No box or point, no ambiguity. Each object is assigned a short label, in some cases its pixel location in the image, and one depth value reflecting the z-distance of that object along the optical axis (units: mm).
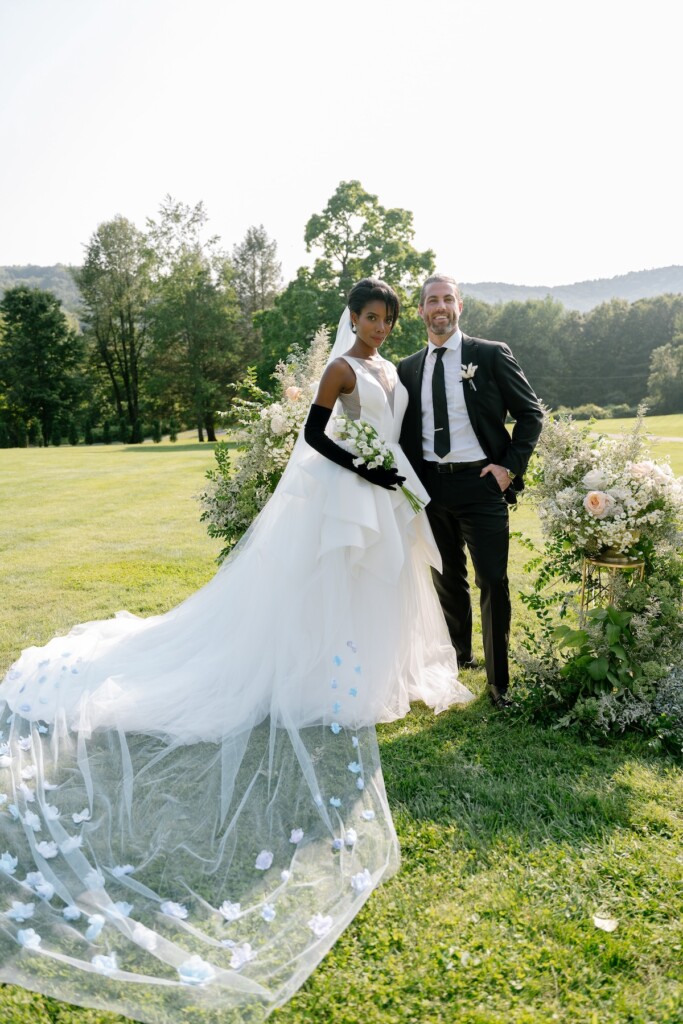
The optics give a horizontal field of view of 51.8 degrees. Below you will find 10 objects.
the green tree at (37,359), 42000
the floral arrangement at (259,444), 5613
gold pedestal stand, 4641
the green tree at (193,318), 39938
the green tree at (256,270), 48406
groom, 4688
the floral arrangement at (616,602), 4398
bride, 2691
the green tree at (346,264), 29031
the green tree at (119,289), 41875
